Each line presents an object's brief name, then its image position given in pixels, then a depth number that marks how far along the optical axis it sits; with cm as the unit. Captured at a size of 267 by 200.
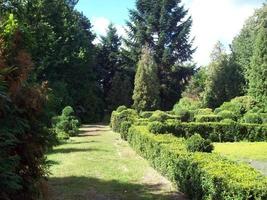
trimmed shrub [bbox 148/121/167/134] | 1400
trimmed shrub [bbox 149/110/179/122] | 1985
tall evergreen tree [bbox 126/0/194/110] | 3675
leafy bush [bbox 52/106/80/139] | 1923
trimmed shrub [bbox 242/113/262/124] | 2225
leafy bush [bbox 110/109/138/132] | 2009
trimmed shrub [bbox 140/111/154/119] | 2405
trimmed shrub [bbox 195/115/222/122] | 2191
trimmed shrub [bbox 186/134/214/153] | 904
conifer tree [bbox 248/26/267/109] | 3043
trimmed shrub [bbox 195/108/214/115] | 2621
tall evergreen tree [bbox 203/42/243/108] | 3357
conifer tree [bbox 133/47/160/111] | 3203
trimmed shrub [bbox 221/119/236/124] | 1951
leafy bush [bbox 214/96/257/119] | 2744
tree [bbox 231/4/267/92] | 3676
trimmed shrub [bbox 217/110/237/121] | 2284
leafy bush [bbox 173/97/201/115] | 3163
